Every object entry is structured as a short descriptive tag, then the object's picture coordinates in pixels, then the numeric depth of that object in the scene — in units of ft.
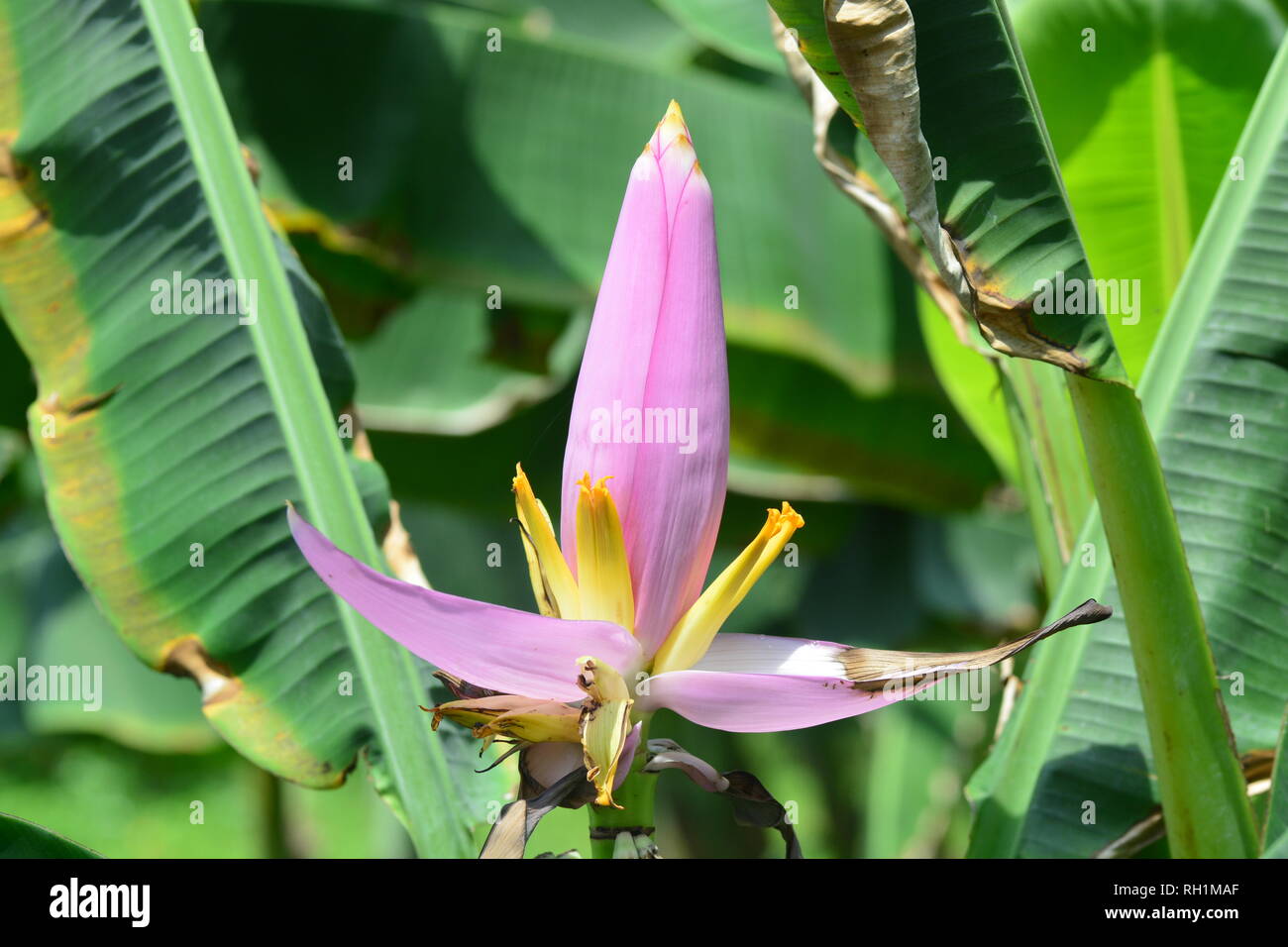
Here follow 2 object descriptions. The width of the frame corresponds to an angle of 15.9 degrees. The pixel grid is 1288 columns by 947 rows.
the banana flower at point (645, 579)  3.43
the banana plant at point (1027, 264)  3.47
